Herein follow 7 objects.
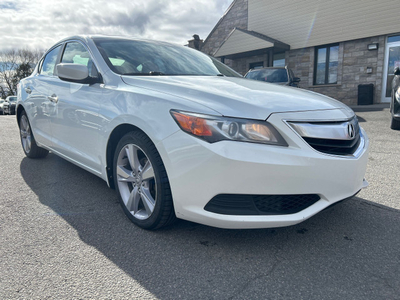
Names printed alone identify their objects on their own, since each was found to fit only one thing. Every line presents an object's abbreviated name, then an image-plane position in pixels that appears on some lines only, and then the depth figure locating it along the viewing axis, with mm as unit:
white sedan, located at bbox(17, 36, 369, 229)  1858
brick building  13141
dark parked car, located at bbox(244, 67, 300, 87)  8852
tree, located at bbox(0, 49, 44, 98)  48969
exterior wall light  13172
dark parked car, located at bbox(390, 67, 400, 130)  6016
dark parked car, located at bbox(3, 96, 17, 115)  27322
